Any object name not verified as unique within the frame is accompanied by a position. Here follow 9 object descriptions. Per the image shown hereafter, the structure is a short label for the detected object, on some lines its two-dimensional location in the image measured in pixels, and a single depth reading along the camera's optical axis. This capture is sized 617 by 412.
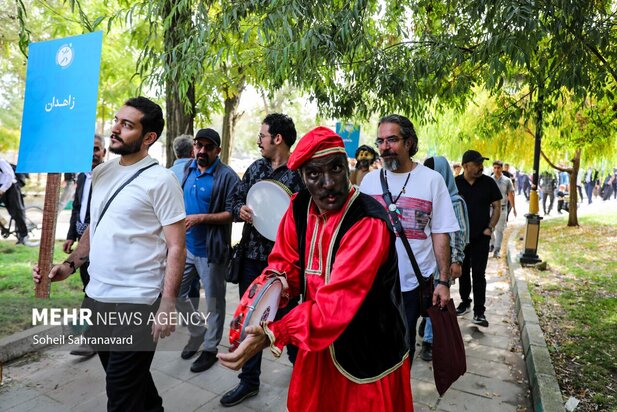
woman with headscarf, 3.47
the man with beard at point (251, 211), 3.39
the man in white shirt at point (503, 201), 8.78
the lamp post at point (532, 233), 8.27
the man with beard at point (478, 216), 5.28
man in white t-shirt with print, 3.02
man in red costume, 1.74
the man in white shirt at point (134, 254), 2.36
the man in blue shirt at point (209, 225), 3.95
